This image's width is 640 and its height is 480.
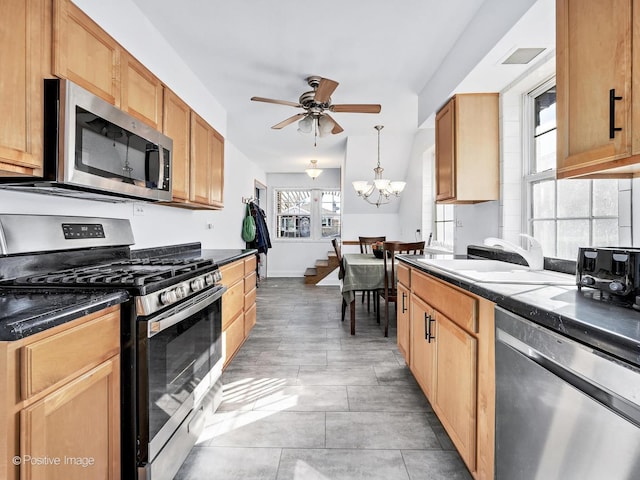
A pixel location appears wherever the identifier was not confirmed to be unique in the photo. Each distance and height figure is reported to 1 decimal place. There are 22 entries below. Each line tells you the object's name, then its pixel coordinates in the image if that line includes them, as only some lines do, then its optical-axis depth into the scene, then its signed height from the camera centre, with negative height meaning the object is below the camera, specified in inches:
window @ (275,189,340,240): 309.0 +22.7
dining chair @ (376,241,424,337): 137.9 -12.6
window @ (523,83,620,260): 68.0 +8.9
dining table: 145.4 -16.1
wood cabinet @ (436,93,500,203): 99.9 +26.4
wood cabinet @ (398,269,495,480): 51.1 -22.3
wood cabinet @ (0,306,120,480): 33.2 -18.0
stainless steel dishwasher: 28.1 -16.6
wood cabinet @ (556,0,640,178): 41.4 +20.4
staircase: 265.3 -24.2
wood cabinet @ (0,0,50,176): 46.2 +21.8
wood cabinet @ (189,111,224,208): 110.4 +26.6
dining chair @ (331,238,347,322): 161.6 -15.5
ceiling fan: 112.7 +46.1
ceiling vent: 76.8 +42.2
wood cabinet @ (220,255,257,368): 100.0 -21.2
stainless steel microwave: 52.8 +16.3
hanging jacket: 252.4 +5.4
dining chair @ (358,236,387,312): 198.8 -0.3
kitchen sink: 56.9 -6.6
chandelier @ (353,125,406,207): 177.3 +28.3
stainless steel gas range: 50.3 -12.7
